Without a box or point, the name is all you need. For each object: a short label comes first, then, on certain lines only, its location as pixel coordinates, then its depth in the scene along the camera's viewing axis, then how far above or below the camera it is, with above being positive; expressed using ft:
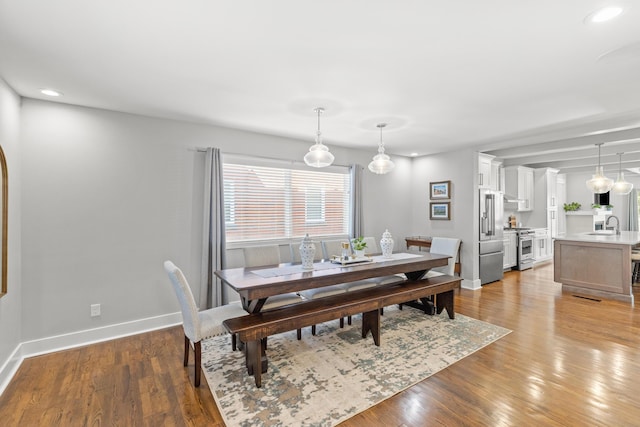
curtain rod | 12.97 +2.86
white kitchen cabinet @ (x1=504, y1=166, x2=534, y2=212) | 23.38 +2.75
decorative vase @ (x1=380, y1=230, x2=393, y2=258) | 12.96 -1.22
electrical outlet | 10.86 -3.46
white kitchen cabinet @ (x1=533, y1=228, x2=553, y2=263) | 24.35 -2.36
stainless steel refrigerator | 18.33 -1.20
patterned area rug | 6.99 -4.47
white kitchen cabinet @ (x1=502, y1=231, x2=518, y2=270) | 21.67 -2.39
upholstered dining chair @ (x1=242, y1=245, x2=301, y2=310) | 12.06 -1.65
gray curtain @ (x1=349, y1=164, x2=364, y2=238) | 17.60 +0.60
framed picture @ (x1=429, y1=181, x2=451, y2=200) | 18.91 +1.76
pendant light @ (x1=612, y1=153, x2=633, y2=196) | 18.44 +1.91
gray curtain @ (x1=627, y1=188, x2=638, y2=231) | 30.25 +0.61
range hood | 23.50 +1.45
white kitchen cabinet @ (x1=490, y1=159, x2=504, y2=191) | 20.90 +2.95
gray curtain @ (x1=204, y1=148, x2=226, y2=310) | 12.67 -0.88
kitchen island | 14.97 -2.50
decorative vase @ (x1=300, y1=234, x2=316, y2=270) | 10.86 -1.35
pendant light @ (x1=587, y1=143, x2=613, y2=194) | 17.16 +1.99
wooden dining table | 8.80 -1.98
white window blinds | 14.14 +0.83
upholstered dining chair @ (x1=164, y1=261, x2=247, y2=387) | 7.86 -2.99
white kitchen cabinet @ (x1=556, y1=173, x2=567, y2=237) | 28.35 +1.63
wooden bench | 8.03 -2.99
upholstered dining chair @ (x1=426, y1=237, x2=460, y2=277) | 14.76 -1.66
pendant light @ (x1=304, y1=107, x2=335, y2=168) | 10.32 +2.06
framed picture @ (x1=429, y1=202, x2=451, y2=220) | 18.94 +0.43
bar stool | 19.36 -3.55
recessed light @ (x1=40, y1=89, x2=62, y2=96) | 9.27 +3.84
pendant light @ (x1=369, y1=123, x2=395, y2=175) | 12.02 +2.10
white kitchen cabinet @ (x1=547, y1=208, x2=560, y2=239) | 25.74 -0.31
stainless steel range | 22.50 -2.36
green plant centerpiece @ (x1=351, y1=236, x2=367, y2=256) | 11.80 -1.13
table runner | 10.03 -1.92
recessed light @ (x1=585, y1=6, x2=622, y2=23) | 5.51 +3.86
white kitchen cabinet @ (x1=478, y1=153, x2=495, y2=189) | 18.26 +2.93
